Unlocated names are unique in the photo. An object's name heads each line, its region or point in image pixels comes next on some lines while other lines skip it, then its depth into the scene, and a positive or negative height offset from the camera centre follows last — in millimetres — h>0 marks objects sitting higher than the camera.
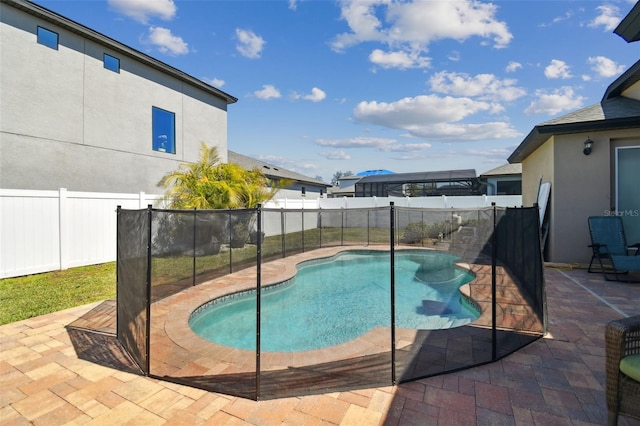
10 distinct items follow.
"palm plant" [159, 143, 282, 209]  9078 +755
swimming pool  4445 -1691
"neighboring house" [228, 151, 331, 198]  17938 +2176
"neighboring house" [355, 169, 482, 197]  22641 +2229
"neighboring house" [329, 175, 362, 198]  30906 +1943
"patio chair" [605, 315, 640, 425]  1796 -914
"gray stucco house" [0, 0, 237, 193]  7551 +3012
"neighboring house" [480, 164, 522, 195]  18781 +1977
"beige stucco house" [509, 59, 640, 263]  6672 +904
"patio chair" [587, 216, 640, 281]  6102 -545
